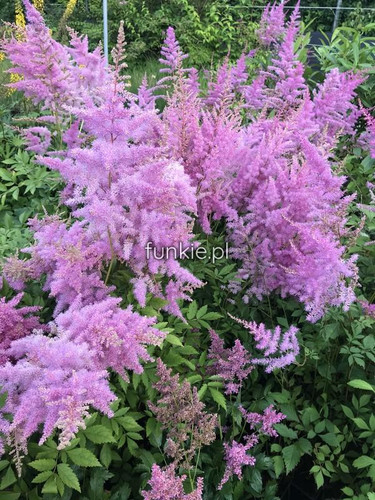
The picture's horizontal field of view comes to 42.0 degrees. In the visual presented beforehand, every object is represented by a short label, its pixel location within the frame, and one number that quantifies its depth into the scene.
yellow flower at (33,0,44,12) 4.07
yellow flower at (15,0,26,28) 3.49
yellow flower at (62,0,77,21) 4.60
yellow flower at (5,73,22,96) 3.09
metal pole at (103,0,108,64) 4.25
